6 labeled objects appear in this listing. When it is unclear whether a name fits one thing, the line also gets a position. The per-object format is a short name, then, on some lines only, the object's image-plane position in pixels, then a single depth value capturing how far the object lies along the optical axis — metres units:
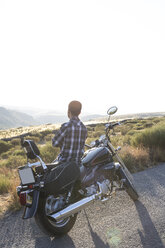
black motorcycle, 2.88
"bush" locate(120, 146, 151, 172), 6.77
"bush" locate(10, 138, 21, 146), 18.40
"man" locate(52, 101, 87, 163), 3.48
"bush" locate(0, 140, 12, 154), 15.86
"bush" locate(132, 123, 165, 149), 8.35
